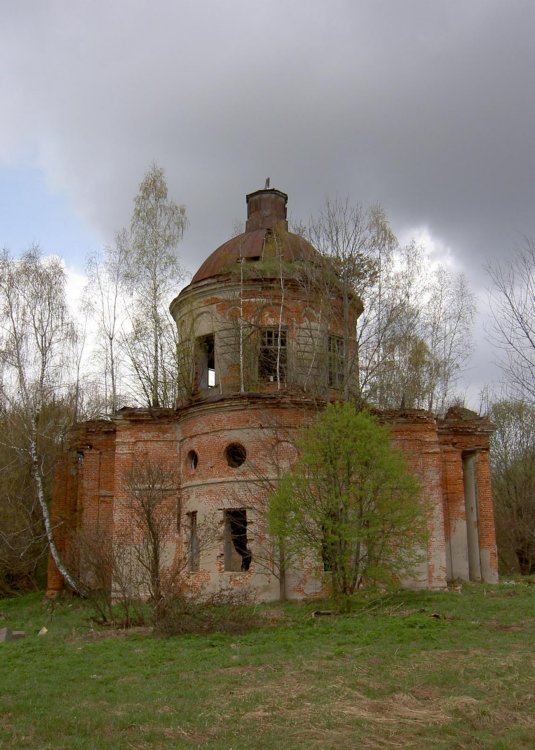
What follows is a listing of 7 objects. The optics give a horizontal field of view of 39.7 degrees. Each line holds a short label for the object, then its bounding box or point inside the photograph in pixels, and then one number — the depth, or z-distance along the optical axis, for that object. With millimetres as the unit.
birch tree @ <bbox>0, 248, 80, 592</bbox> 22156
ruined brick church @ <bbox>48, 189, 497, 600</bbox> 17516
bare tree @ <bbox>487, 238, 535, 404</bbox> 14311
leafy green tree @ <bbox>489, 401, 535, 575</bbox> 31344
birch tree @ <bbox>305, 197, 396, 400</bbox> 19031
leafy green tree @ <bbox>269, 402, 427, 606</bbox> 14430
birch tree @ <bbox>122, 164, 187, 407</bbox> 24031
